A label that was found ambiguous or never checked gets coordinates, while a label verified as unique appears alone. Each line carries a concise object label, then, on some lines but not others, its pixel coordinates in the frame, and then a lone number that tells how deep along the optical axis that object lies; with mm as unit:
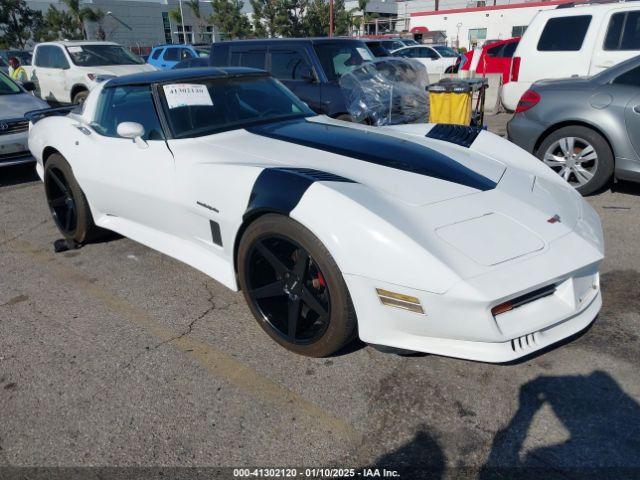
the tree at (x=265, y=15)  39094
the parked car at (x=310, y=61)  6766
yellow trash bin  6723
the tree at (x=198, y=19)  44219
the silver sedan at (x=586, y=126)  4637
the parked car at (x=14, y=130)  6445
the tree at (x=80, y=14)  38406
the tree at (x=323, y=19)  38719
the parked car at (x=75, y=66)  10648
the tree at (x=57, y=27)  38125
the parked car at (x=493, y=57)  12062
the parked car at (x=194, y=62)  12117
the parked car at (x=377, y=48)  9398
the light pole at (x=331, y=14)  34688
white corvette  2164
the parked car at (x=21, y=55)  19081
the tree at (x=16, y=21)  35312
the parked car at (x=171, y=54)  16375
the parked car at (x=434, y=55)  19141
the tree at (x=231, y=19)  40300
